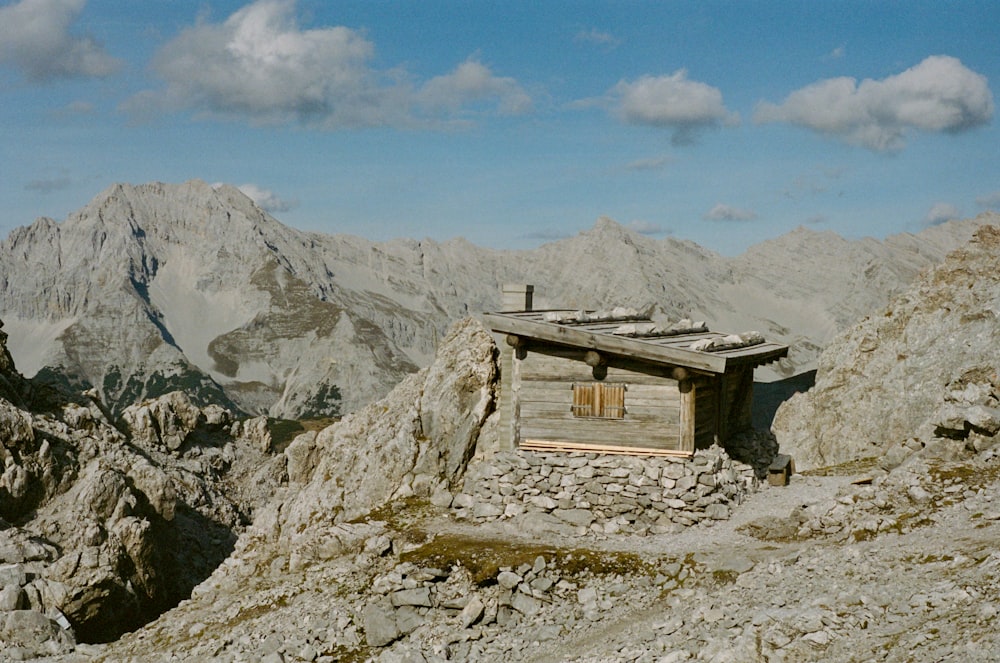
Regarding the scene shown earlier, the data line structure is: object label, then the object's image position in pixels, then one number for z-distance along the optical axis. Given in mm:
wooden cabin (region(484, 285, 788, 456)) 19688
